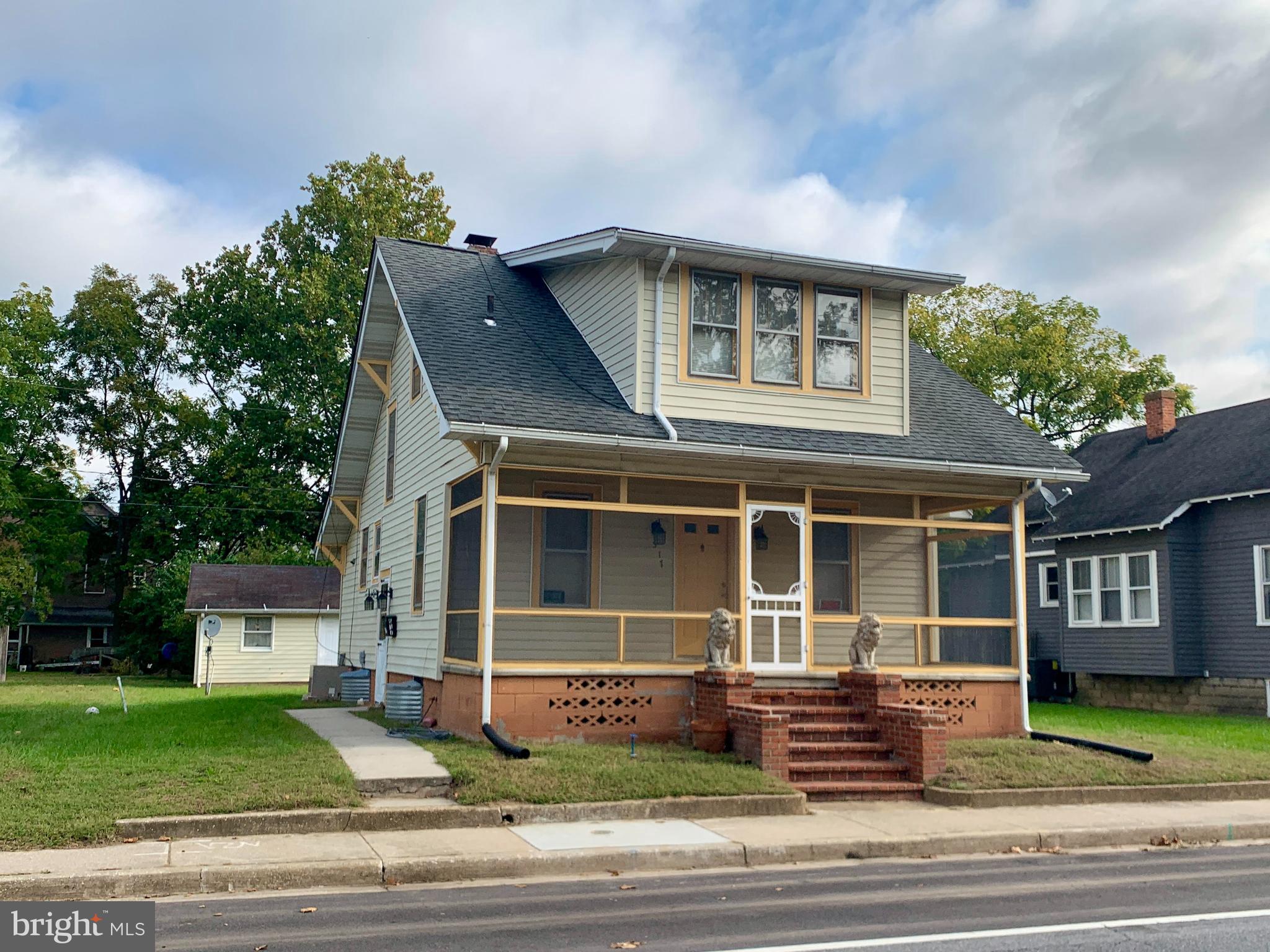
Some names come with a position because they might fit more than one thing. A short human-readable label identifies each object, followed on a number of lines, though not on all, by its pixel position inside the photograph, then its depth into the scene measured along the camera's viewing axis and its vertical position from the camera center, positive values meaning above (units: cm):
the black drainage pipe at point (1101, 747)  1270 -149
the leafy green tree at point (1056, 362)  3600 +831
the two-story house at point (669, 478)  1327 +178
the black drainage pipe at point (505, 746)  1130 -134
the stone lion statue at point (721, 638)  1320 -26
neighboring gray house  2203 +103
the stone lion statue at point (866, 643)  1348 -31
